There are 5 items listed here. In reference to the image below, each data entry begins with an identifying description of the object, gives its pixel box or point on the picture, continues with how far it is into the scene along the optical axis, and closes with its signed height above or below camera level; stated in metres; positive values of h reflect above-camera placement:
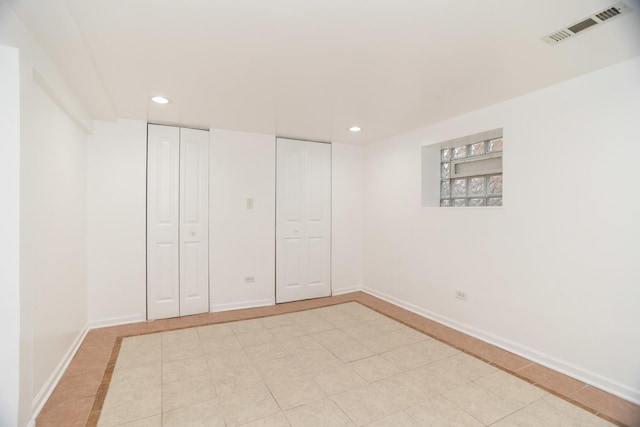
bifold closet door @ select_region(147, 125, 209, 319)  3.51 -0.13
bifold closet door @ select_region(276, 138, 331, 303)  4.18 -0.12
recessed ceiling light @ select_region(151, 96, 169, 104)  2.71 +1.03
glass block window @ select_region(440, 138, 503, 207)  3.13 +0.45
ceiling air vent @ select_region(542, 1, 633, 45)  1.51 +1.05
